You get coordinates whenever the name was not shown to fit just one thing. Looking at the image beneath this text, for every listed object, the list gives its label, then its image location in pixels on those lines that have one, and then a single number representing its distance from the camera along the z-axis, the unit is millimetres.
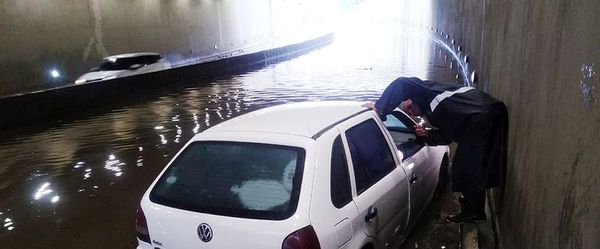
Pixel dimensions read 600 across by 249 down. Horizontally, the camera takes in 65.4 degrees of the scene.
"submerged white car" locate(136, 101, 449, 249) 2766
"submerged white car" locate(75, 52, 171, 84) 16109
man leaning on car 4159
